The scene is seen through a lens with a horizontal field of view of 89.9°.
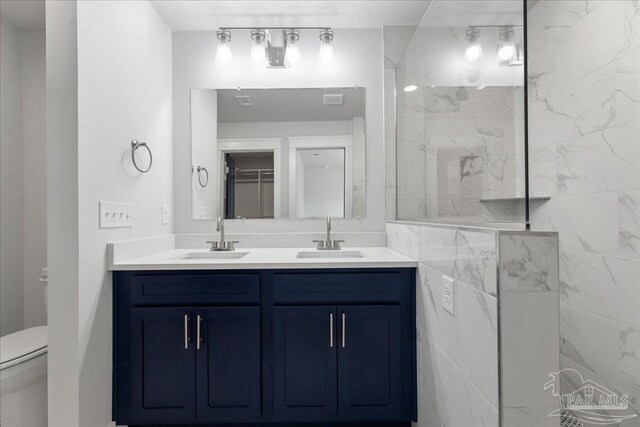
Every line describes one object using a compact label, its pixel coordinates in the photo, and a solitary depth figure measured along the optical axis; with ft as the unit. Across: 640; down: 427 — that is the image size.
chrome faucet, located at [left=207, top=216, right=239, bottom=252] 6.64
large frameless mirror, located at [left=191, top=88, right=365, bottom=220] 7.10
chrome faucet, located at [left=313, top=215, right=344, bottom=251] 6.63
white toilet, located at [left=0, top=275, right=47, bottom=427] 4.10
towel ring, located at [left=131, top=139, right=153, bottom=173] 5.33
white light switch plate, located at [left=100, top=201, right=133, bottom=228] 4.71
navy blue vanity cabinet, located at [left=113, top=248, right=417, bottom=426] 4.96
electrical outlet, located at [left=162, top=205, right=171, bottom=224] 6.64
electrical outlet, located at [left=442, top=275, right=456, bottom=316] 3.70
